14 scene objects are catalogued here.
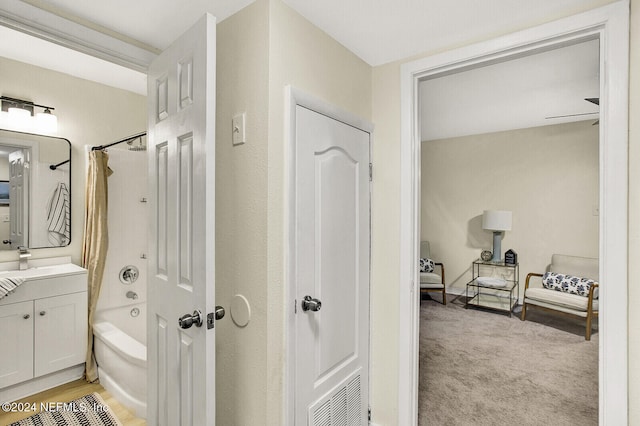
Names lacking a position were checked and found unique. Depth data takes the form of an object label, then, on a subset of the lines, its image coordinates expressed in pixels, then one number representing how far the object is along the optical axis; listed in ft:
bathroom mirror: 8.13
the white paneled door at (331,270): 4.91
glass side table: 15.01
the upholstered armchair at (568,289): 11.90
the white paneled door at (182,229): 4.01
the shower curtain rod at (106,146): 8.19
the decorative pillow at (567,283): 12.24
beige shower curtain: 8.53
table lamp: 15.40
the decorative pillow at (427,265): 16.39
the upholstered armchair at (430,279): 15.86
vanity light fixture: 7.95
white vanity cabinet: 7.33
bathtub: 6.95
